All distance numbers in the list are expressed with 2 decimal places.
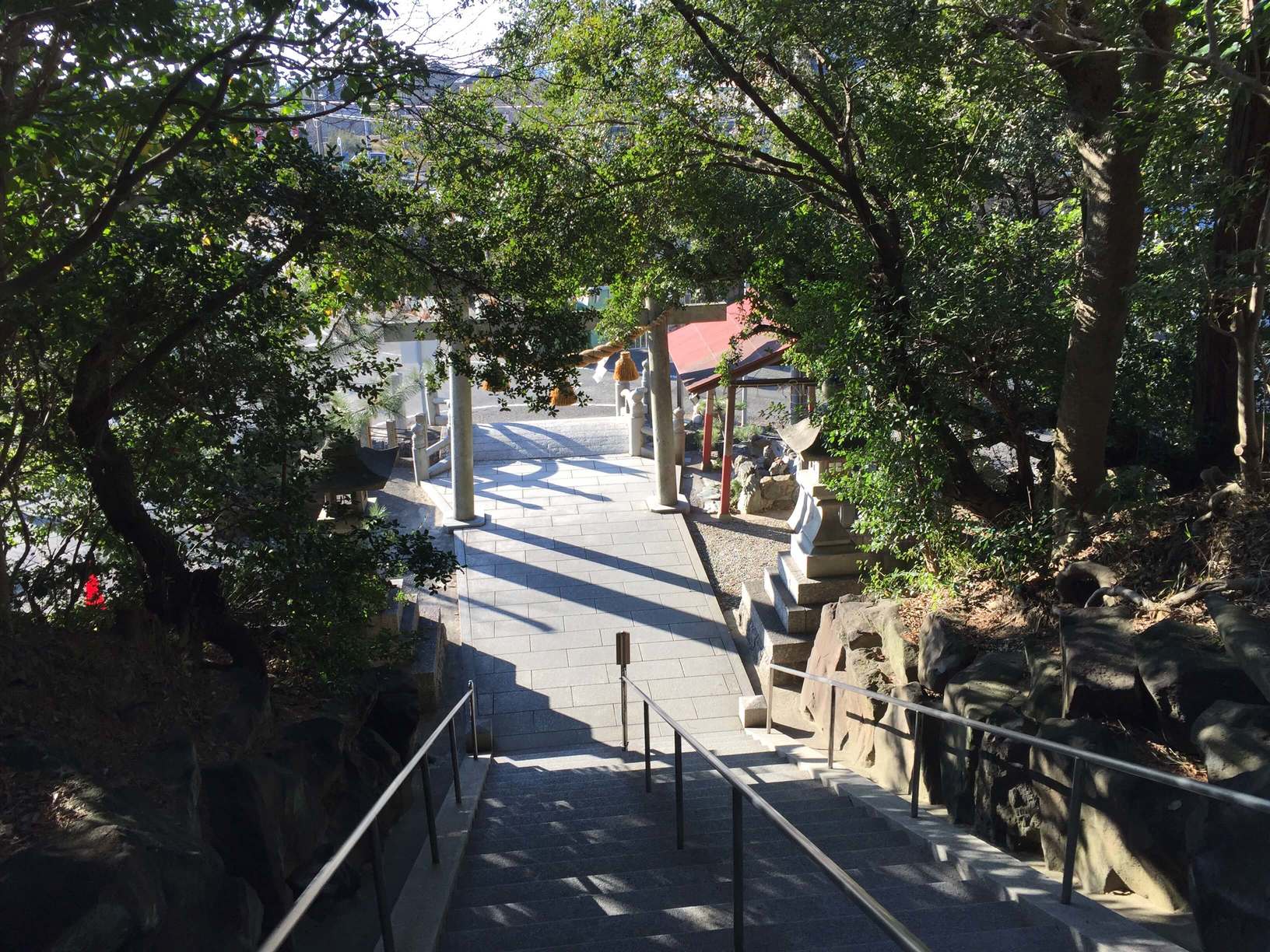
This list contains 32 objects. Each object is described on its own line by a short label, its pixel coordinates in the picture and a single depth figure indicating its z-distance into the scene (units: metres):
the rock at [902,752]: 5.10
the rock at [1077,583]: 5.62
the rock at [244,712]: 4.54
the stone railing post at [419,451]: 15.48
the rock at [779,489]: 14.73
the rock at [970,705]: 4.62
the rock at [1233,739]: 3.38
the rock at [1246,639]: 3.75
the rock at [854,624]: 7.10
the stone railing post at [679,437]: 16.66
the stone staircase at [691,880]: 3.12
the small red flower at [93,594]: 5.24
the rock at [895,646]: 6.26
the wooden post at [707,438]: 16.30
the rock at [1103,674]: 4.25
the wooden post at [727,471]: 13.84
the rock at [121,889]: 2.50
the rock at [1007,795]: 4.13
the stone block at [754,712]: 8.70
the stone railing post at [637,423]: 16.50
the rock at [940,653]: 5.71
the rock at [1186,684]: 3.88
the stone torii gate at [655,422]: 13.34
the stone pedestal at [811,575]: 9.49
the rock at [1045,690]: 4.64
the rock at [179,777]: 3.56
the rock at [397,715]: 6.31
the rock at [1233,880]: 2.64
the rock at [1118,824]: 3.30
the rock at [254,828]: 3.87
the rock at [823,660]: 7.48
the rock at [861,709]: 6.21
